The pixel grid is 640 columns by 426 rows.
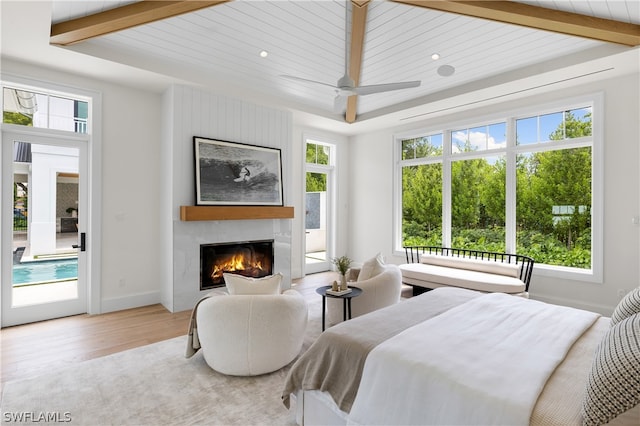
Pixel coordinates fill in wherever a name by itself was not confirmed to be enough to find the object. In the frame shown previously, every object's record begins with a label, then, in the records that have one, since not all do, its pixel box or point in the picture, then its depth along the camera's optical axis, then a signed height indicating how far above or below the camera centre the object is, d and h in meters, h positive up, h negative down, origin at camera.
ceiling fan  3.32 +1.25
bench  4.22 -0.83
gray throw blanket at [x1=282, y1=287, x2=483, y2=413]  1.81 -0.80
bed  1.31 -0.73
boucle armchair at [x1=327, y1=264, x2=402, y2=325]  3.67 -0.93
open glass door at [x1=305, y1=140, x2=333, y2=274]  6.65 +0.11
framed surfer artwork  4.51 +0.56
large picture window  4.40 +0.41
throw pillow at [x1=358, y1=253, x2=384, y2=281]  3.93 -0.66
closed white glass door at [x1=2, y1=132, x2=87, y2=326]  3.75 -0.17
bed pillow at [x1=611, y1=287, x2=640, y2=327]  1.77 -0.50
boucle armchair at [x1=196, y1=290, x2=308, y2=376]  2.55 -0.91
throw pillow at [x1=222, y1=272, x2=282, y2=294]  2.70 -0.59
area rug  2.15 -1.30
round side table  3.34 -0.83
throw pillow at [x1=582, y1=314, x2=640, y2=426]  1.17 -0.61
